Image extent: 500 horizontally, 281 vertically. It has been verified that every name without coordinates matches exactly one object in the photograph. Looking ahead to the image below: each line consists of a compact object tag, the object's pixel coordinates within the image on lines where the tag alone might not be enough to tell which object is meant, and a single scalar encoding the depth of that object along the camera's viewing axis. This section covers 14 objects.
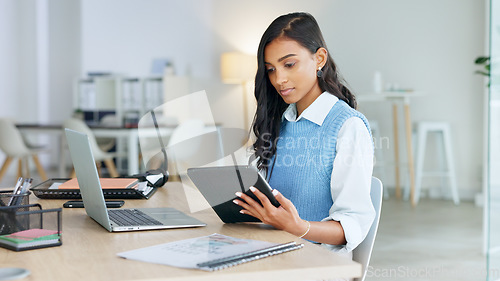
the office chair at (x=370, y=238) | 3.20
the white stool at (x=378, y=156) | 9.28
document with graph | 2.12
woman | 3.10
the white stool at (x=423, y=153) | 8.90
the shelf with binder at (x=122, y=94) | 10.72
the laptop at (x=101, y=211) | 2.70
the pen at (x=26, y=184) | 3.00
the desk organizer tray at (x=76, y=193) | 3.74
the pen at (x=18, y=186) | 3.06
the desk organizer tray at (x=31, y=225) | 2.41
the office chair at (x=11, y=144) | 9.32
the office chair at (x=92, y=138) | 8.89
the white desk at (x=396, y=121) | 8.84
